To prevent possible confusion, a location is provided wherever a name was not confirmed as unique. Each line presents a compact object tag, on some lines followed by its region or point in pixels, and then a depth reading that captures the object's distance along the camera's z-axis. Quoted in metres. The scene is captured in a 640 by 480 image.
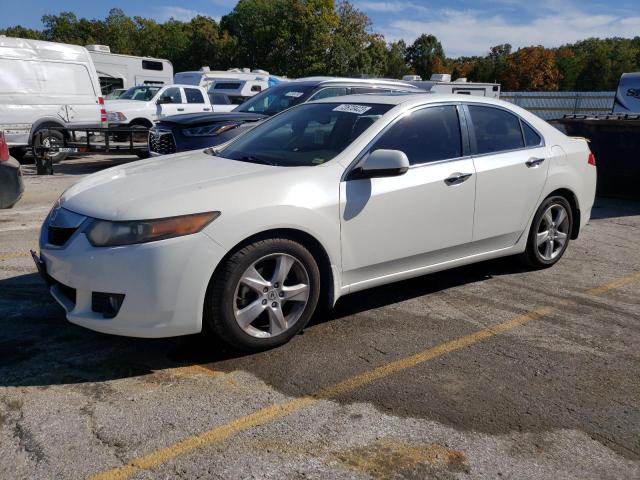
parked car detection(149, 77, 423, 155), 8.95
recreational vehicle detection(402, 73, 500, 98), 21.33
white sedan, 3.32
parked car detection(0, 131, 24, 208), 7.50
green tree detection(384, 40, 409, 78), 66.85
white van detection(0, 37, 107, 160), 12.34
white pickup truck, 15.54
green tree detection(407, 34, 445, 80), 85.25
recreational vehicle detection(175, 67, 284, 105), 22.64
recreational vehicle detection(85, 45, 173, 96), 22.53
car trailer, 11.73
